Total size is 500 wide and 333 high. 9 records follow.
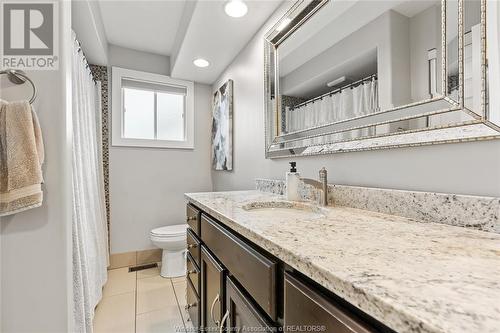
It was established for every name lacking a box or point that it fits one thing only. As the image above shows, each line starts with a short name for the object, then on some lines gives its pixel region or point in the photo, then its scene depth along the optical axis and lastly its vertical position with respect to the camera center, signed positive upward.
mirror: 0.71 +0.38
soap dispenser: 1.29 -0.10
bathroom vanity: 0.30 -0.18
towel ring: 0.83 +0.33
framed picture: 2.35 +0.43
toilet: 2.22 -0.80
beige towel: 0.80 +0.03
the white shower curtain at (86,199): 1.29 -0.23
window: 2.54 +0.68
